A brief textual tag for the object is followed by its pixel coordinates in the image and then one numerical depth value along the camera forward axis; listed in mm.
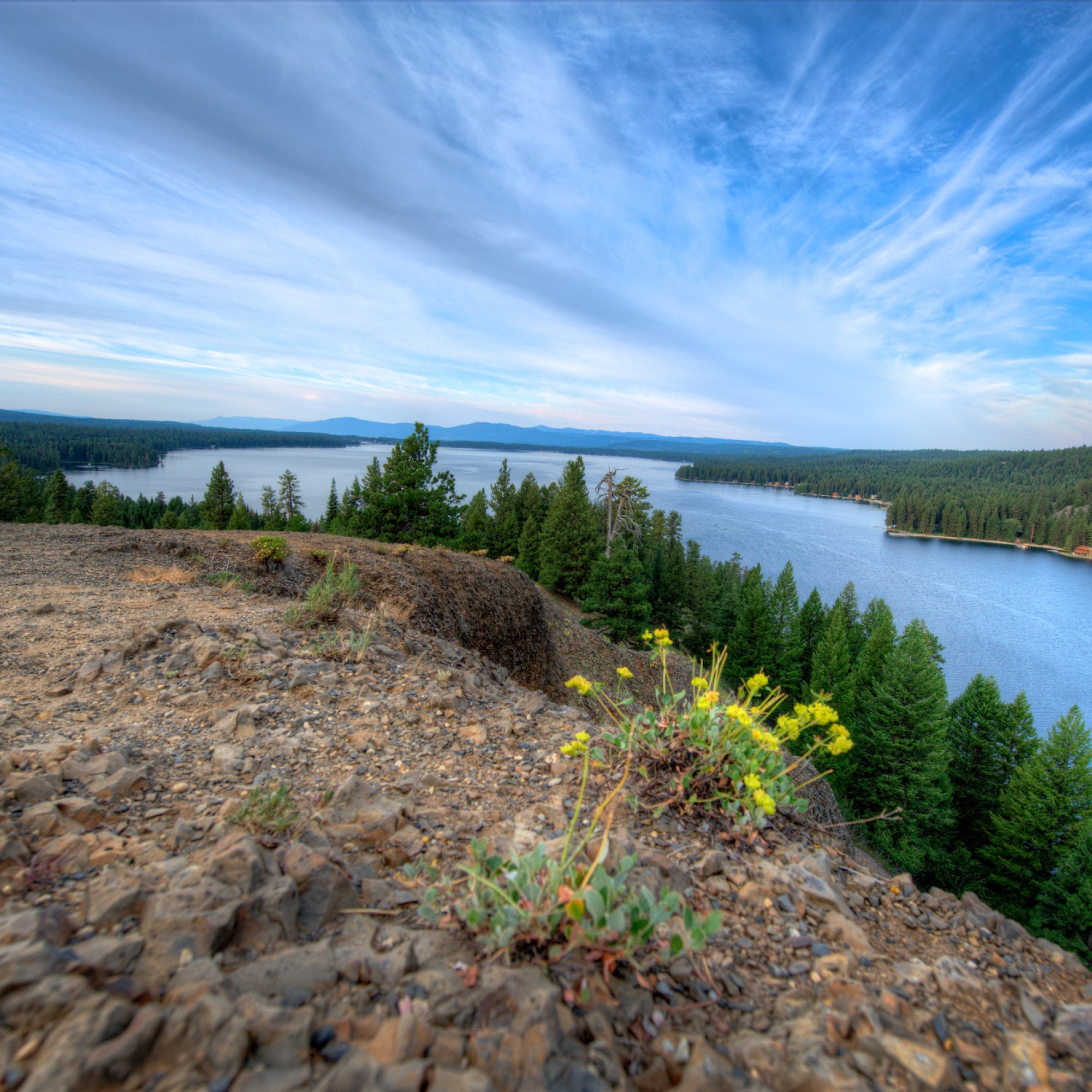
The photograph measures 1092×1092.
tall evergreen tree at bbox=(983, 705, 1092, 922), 15953
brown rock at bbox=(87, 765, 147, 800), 2767
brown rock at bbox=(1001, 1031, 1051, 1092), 1601
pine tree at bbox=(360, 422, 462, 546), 21109
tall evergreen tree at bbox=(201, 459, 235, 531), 39250
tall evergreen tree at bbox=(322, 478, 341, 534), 45594
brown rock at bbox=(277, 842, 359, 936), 2135
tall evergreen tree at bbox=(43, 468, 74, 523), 43138
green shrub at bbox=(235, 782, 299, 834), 2627
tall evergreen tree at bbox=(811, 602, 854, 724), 24883
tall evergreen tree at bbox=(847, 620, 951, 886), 18531
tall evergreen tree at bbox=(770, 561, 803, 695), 30562
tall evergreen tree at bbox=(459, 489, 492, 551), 32947
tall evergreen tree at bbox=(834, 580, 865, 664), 33688
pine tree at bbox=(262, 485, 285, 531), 45875
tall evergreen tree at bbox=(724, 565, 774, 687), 31391
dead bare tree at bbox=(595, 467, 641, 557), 26125
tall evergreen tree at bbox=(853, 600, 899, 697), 26391
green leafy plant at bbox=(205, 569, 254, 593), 7707
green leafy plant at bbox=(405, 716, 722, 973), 1856
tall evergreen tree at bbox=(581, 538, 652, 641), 23000
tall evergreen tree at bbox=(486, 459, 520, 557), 40344
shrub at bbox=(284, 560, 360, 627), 5930
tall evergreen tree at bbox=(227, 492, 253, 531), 39500
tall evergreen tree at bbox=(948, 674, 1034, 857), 20547
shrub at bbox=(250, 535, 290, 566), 8859
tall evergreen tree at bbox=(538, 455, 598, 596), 29875
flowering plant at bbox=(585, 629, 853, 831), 3064
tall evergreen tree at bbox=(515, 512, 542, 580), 36656
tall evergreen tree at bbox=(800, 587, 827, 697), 35281
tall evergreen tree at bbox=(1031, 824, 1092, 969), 13875
